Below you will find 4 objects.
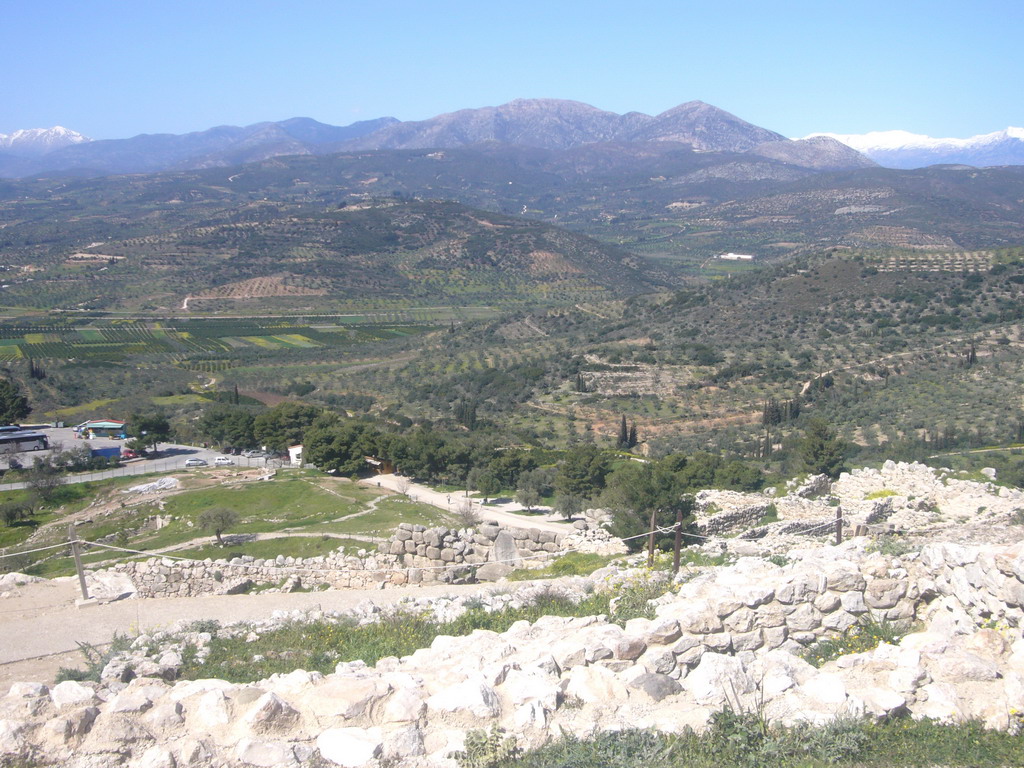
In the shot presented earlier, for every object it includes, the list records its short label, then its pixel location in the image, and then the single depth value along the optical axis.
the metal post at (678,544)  13.71
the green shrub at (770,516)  19.72
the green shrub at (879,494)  21.07
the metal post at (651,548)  14.97
